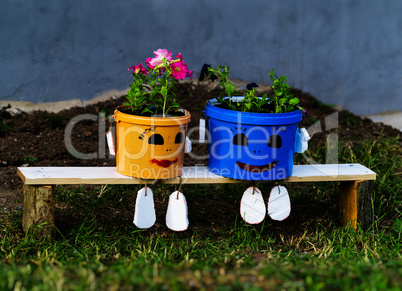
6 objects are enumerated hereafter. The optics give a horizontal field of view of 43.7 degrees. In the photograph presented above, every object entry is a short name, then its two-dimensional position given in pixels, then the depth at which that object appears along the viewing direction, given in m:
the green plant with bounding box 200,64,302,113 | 2.91
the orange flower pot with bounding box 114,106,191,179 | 2.74
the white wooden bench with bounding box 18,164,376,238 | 2.85
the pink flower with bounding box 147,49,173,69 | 2.85
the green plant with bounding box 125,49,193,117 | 2.84
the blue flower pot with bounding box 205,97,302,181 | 2.79
